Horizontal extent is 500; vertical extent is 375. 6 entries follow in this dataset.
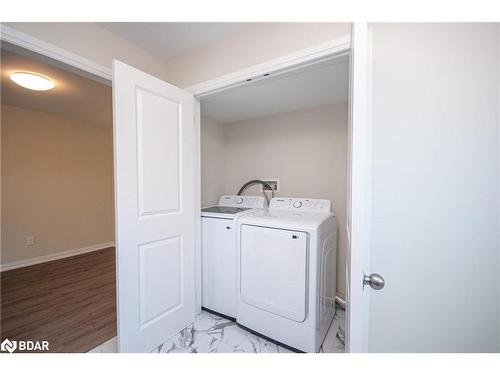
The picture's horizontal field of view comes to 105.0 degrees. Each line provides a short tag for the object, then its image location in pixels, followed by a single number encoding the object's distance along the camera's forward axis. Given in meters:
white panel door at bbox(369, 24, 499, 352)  0.79
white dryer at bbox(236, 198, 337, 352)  1.34
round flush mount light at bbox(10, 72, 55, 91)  1.77
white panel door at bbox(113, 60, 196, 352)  1.19
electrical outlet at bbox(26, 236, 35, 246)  2.92
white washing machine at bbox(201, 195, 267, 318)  1.72
